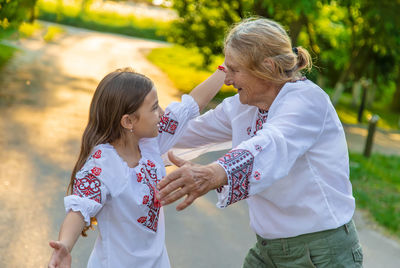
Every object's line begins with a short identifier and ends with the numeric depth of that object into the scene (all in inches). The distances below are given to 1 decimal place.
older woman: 78.5
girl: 96.9
